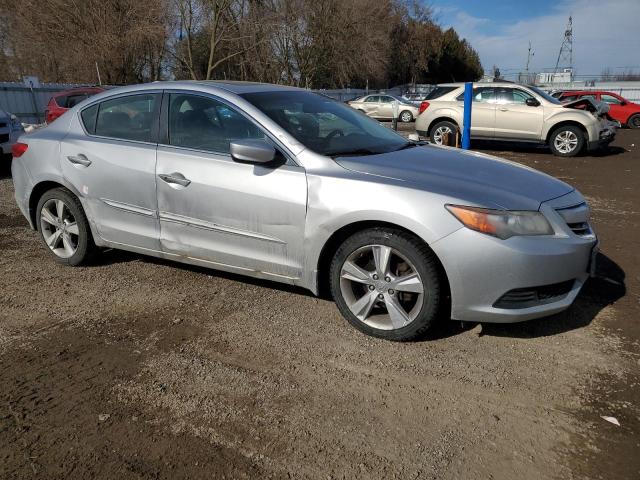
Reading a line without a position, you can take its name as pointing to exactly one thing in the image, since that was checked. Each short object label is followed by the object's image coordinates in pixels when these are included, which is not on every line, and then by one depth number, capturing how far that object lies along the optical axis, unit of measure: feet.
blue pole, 31.27
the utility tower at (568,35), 277.93
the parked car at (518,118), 40.29
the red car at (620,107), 69.56
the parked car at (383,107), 81.35
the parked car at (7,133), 29.76
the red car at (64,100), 46.29
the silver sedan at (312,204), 9.87
